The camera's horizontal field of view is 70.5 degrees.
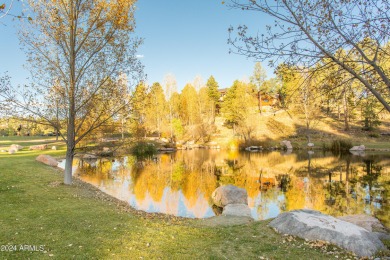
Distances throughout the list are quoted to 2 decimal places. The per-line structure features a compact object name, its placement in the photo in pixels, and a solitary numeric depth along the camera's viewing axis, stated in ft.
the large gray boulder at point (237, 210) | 39.50
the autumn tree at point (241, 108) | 168.04
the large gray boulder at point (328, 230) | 21.99
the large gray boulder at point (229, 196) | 46.01
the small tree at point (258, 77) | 225.56
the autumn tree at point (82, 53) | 43.57
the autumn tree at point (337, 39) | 18.72
